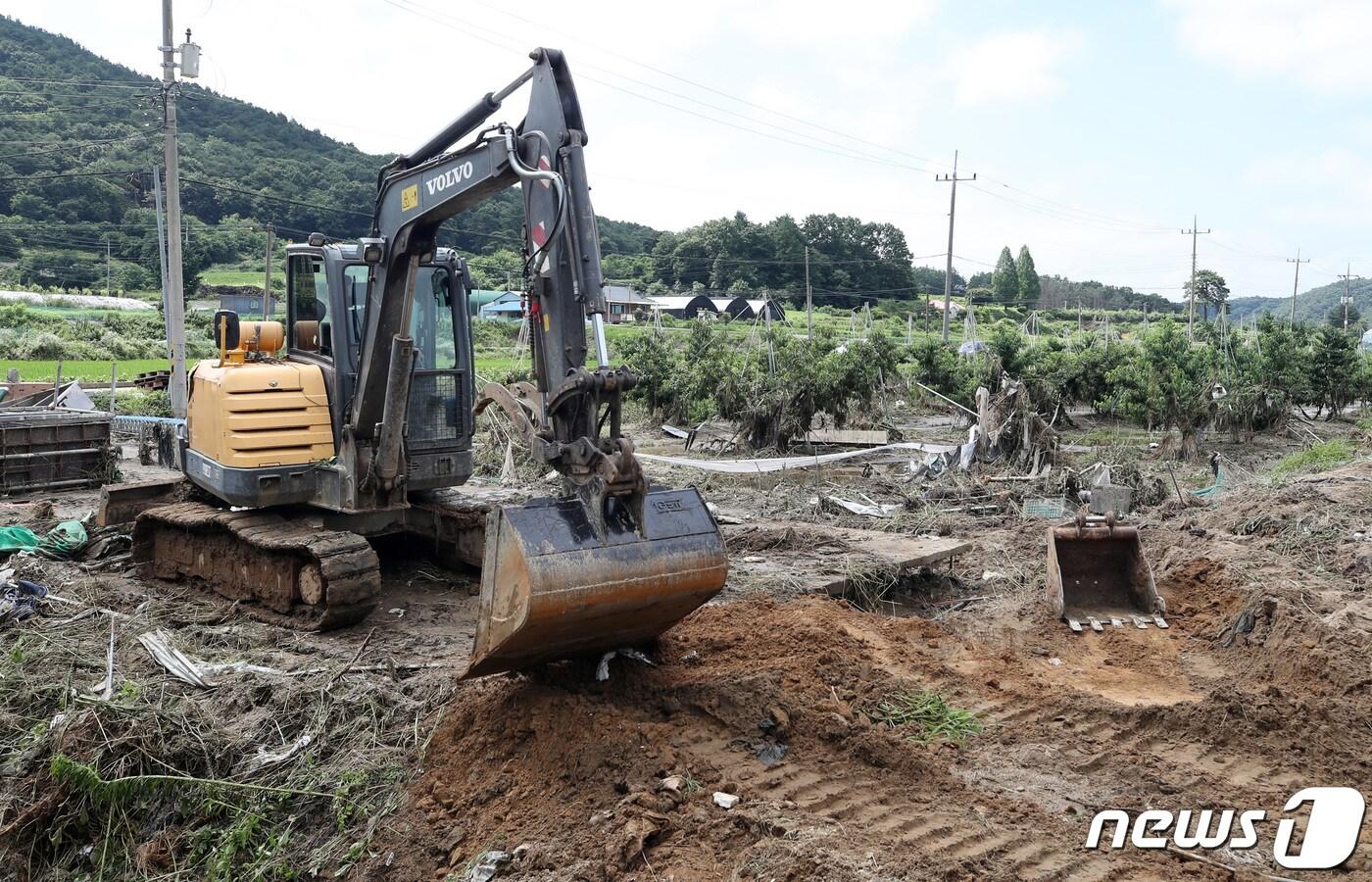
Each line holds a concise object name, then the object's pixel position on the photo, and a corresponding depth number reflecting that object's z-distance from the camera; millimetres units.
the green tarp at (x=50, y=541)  9086
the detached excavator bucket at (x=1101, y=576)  7668
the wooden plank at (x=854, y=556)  8648
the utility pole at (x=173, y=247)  19031
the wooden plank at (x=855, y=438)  18672
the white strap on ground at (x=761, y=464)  15281
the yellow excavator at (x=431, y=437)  5030
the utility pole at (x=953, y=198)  44312
